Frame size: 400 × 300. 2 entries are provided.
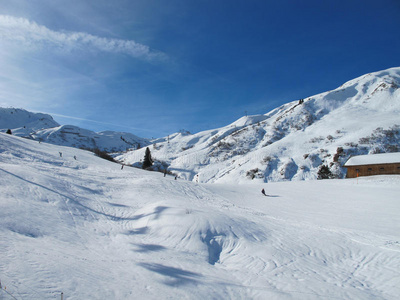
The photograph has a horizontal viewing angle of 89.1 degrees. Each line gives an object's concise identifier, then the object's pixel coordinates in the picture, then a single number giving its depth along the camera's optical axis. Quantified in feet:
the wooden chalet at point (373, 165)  130.13
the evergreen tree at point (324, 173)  171.41
